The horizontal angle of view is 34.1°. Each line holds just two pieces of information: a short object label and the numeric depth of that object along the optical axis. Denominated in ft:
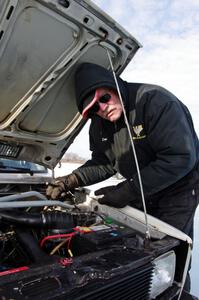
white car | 4.16
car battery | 5.14
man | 6.86
